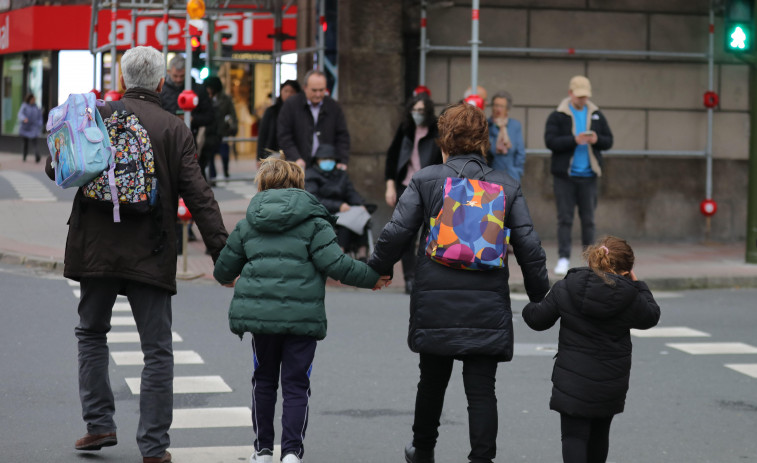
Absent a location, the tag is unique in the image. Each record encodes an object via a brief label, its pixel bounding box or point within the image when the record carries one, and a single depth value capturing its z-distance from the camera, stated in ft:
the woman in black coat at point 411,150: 36.73
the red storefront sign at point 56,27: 120.26
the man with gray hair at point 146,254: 18.37
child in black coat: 16.49
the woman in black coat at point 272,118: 46.39
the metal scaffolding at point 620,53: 48.96
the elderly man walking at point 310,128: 41.04
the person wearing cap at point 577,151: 41.42
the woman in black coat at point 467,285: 17.39
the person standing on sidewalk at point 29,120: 109.81
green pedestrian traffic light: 46.98
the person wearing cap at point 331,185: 39.37
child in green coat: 17.90
